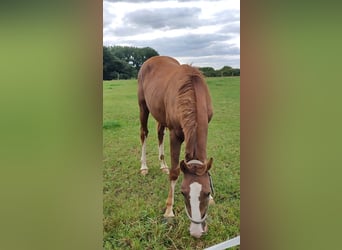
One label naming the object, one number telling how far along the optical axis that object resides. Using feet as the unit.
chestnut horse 6.90
